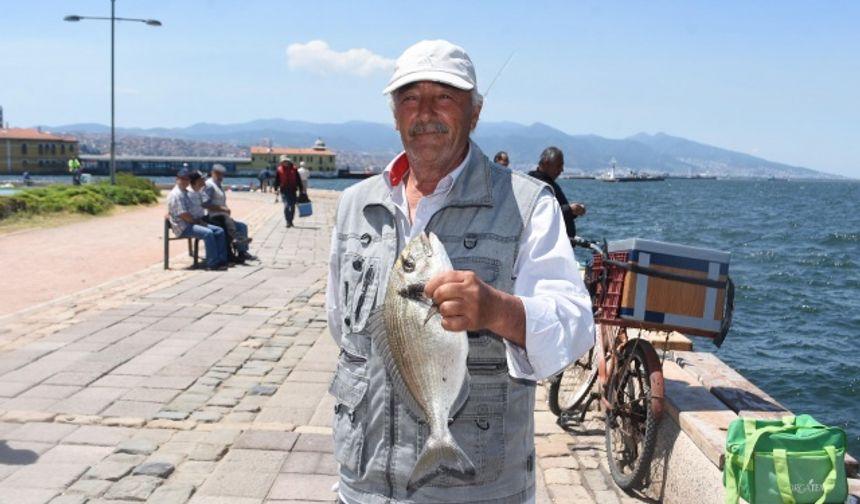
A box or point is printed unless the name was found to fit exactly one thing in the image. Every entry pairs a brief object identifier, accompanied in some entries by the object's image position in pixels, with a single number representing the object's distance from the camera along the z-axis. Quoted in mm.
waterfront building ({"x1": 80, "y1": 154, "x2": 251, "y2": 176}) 127312
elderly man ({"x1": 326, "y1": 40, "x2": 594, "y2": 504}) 2119
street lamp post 29438
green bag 3297
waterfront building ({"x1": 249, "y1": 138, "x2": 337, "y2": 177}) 130625
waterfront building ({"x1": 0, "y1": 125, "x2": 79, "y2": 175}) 98438
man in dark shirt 6914
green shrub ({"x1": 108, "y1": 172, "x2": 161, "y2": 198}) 33875
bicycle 4770
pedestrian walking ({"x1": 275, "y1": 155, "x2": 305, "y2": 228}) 21281
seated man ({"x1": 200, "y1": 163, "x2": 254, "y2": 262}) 14117
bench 13345
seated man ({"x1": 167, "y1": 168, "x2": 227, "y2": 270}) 13406
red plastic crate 5016
